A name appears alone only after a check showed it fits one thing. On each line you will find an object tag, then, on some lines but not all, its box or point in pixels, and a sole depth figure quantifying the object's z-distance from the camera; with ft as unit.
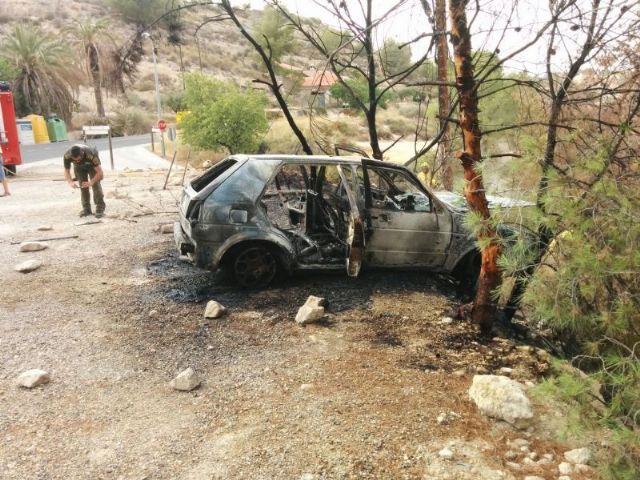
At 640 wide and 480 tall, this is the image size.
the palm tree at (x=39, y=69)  114.52
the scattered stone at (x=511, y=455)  9.43
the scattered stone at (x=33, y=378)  11.55
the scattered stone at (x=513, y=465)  9.13
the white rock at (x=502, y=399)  10.36
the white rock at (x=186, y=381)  11.65
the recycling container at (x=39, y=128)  106.63
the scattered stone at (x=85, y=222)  28.09
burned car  16.72
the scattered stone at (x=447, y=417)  10.53
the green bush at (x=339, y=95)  145.51
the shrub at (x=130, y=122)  143.23
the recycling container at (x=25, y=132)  100.81
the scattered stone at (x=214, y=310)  15.59
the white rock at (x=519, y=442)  9.82
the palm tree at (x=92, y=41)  118.52
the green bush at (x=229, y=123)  60.13
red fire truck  51.01
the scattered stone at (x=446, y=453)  9.37
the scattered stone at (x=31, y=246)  22.38
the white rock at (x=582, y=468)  8.98
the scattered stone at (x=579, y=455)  9.13
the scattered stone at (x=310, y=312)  15.24
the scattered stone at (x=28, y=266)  19.57
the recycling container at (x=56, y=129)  111.24
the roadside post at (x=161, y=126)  73.31
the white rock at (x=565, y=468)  8.95
